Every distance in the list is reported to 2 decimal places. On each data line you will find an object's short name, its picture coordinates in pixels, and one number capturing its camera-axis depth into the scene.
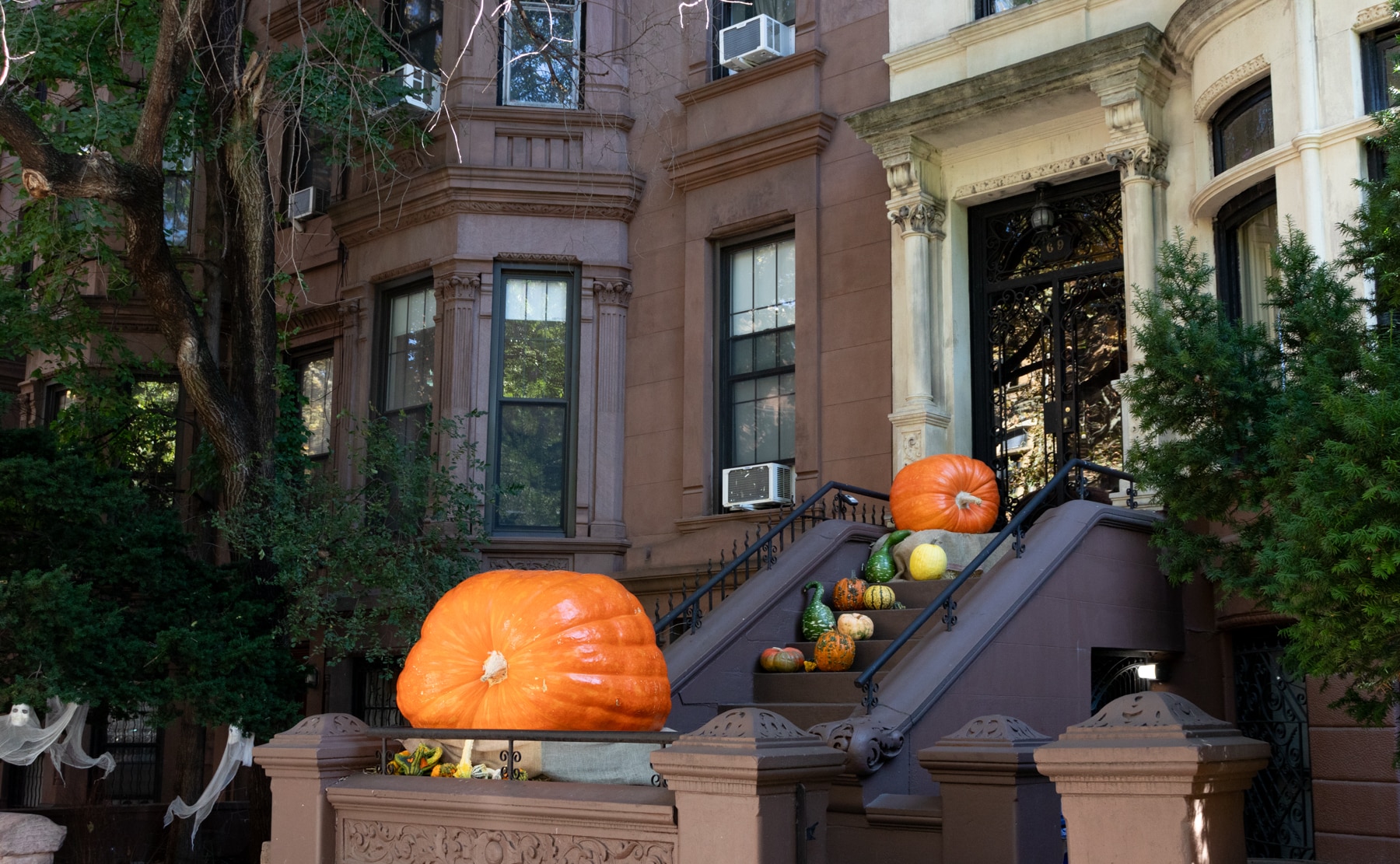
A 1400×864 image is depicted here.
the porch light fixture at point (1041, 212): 12.25
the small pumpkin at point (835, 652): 9.27
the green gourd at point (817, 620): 9.91
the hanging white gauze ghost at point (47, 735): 11.40
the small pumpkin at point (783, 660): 9.61
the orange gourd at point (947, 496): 10.87
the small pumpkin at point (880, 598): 9.98
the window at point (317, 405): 16.77
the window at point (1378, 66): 9.48
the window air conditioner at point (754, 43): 13.61
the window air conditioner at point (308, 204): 15.92
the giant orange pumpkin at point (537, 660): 6.71
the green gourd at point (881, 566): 10.48
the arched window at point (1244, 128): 10.42
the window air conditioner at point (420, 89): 14.33
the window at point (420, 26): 15.90
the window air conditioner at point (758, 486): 12.93
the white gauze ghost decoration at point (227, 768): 11.97
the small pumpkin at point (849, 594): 10.10
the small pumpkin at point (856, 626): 9.60
